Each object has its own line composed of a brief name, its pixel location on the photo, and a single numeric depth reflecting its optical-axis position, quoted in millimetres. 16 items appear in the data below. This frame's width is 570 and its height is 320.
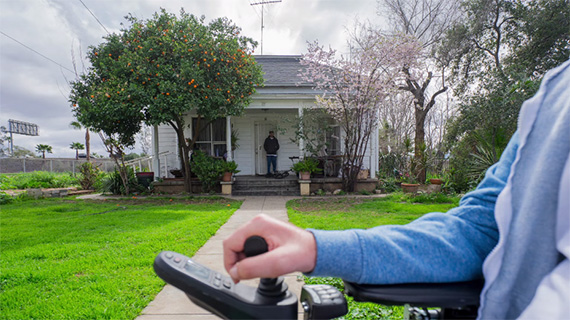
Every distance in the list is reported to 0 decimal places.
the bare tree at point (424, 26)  12586
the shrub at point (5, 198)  8516
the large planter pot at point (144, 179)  9758
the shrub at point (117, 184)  9555
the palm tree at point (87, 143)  15969
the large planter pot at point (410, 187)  8570
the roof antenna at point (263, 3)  12403
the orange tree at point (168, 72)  7551
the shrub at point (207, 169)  8742
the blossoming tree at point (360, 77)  7902
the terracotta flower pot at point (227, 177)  8945
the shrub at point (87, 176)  11203
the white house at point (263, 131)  9945
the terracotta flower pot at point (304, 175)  8969
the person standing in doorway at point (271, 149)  10406
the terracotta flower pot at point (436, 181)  8906
